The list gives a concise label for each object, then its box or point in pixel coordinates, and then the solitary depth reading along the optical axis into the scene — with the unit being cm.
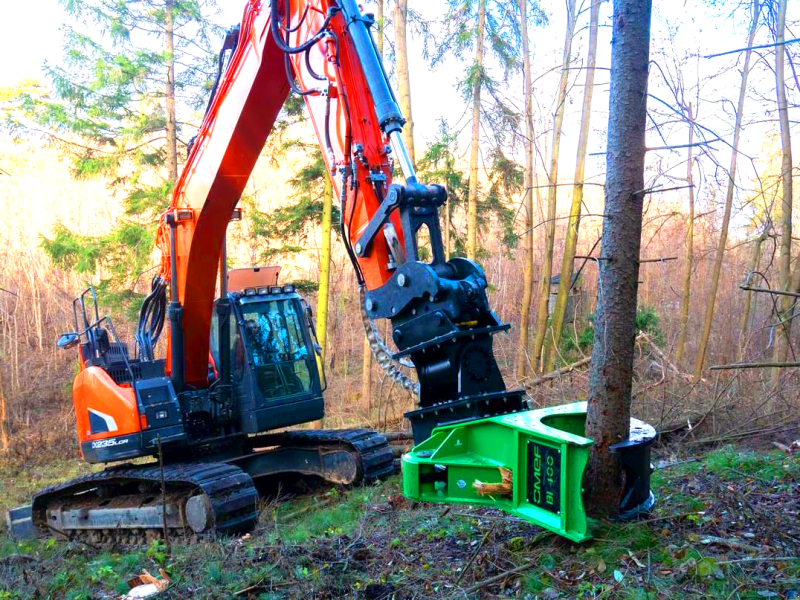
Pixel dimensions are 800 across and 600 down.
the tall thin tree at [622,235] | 416
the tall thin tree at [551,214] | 1540
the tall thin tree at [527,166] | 1570
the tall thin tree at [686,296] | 1565
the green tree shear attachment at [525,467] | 371
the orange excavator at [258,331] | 443
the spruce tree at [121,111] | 1577
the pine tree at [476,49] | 1600
